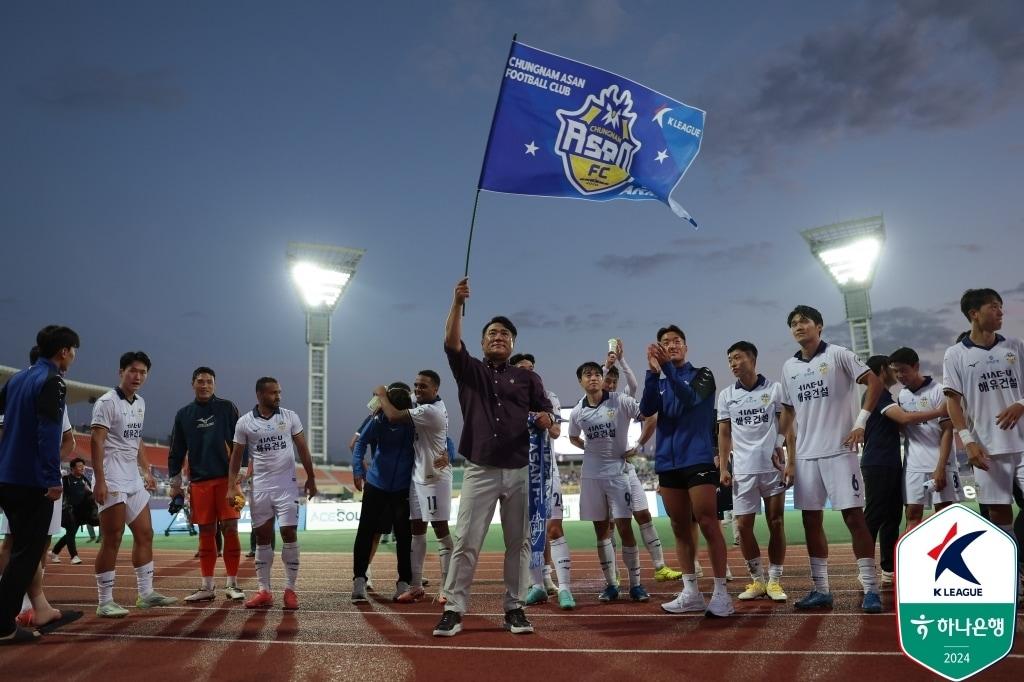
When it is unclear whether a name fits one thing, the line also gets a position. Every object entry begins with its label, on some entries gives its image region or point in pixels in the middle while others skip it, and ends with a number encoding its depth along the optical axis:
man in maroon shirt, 5.37
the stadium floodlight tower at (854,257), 48.59
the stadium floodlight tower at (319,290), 54.50
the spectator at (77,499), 14.47
